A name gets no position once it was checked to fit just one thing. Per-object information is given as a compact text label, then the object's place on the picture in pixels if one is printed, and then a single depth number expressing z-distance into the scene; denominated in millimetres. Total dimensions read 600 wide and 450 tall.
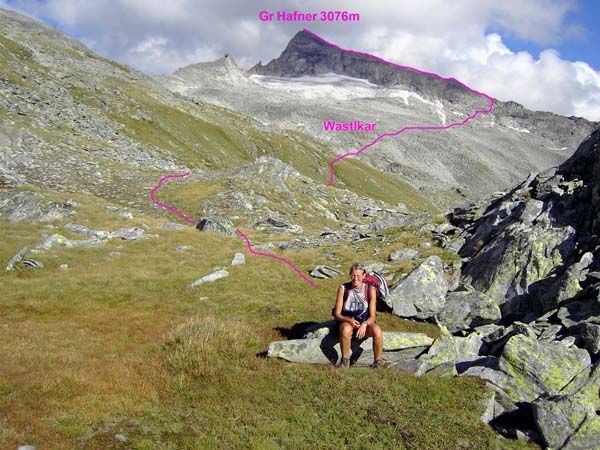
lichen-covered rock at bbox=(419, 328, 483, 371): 12117
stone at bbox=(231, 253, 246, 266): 28806
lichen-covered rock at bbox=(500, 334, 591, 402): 10094
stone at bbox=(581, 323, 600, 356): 10922
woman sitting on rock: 11953
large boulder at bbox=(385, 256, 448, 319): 17766
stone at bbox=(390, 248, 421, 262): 27719
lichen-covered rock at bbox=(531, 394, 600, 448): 8227
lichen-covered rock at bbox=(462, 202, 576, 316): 17500
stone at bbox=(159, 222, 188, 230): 37994
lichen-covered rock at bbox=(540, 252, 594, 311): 14805
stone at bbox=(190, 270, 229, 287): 24528
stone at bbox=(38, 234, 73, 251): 28984
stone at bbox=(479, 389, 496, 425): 9102
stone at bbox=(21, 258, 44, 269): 25375
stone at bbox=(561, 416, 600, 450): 7945
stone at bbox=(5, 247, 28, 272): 24998
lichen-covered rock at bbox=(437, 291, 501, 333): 16478
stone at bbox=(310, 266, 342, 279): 26188
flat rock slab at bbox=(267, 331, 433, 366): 12602
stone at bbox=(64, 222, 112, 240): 33438
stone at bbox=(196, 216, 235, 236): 39375
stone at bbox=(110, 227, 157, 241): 33750
